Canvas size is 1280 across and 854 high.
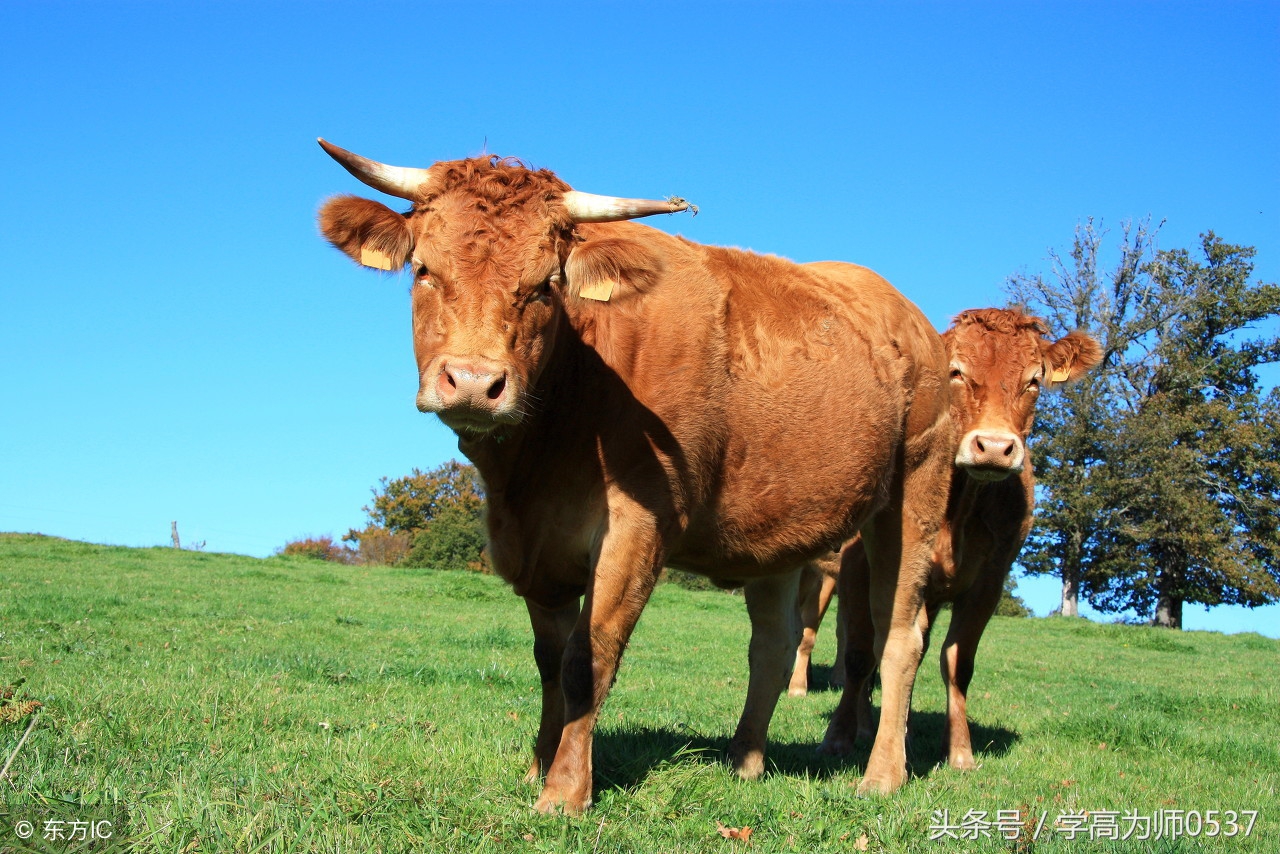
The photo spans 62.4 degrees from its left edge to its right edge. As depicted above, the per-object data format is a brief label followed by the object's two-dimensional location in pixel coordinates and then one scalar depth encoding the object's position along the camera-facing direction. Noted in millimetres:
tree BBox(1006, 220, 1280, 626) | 37688
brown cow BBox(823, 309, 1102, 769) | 7660
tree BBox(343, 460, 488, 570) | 51250
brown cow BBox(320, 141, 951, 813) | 4527
